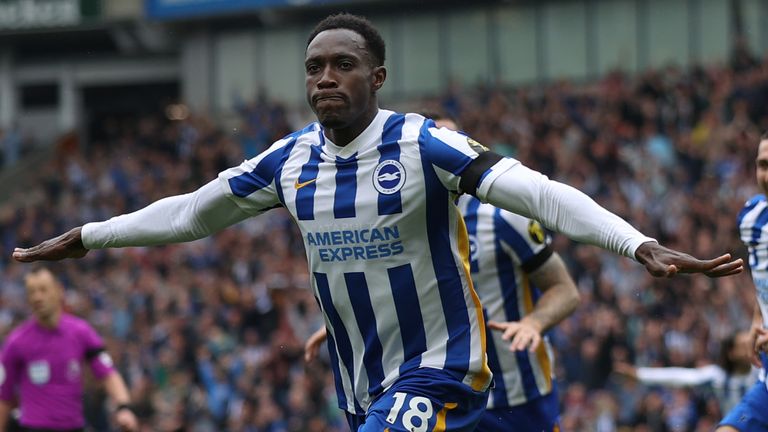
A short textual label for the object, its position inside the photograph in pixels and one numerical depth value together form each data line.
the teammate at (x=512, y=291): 13.37
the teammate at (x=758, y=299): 13.74
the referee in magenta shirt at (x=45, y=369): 18.34
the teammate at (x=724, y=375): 20.48
